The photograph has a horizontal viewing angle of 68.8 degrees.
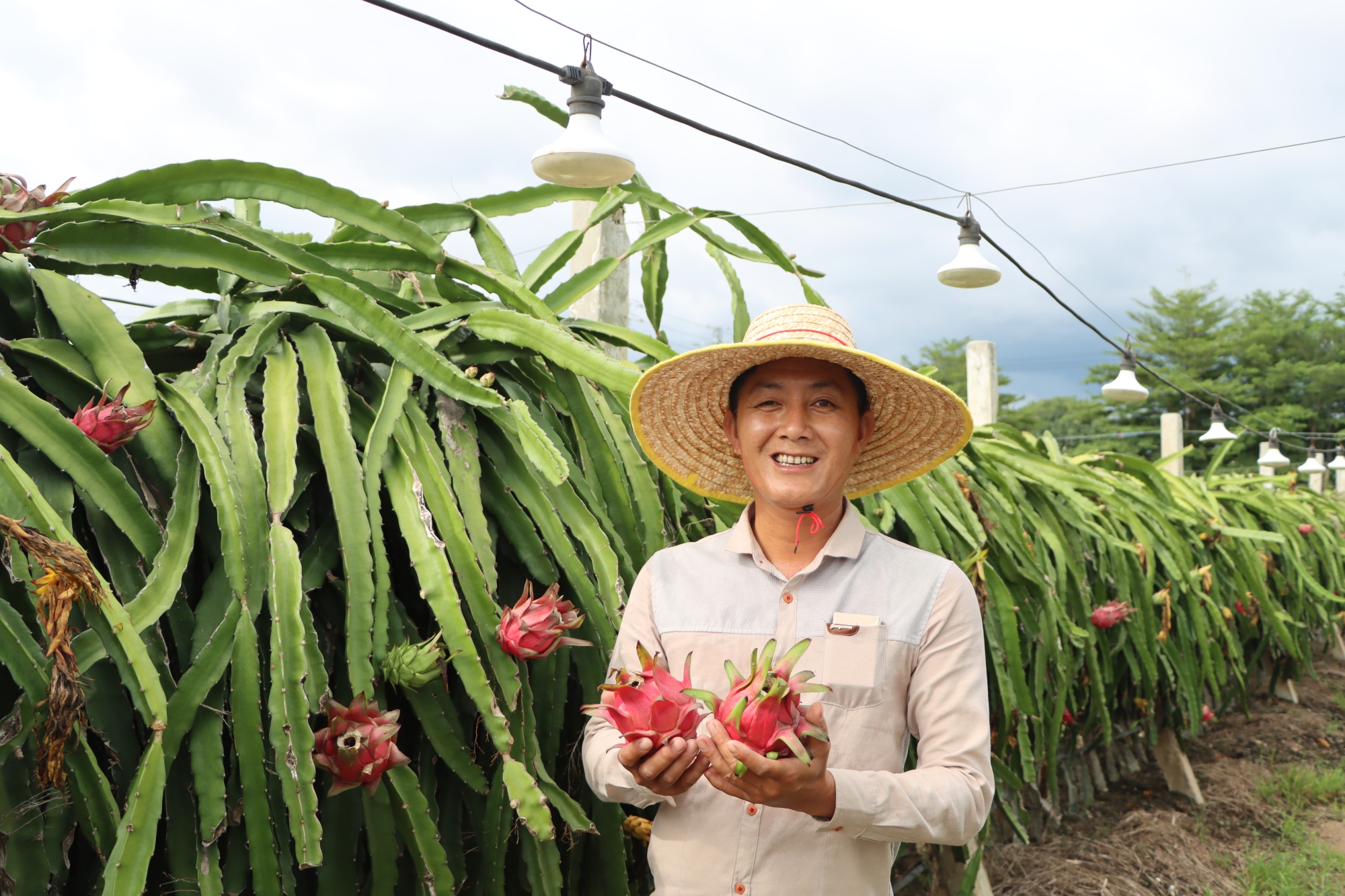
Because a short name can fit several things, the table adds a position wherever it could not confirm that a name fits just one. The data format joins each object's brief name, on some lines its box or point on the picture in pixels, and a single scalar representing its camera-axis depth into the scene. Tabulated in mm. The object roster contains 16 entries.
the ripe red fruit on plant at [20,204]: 1489
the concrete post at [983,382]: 6191
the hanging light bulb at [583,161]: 2832
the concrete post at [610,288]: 3525
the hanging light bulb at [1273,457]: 11603
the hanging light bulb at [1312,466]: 13523
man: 1124
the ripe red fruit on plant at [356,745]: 1241
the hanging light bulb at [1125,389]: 7867
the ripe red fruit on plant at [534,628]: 1383
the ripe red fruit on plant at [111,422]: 1265
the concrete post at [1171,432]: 11203
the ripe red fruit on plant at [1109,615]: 3463
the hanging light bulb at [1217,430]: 9531
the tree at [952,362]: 42812
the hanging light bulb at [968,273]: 5609
